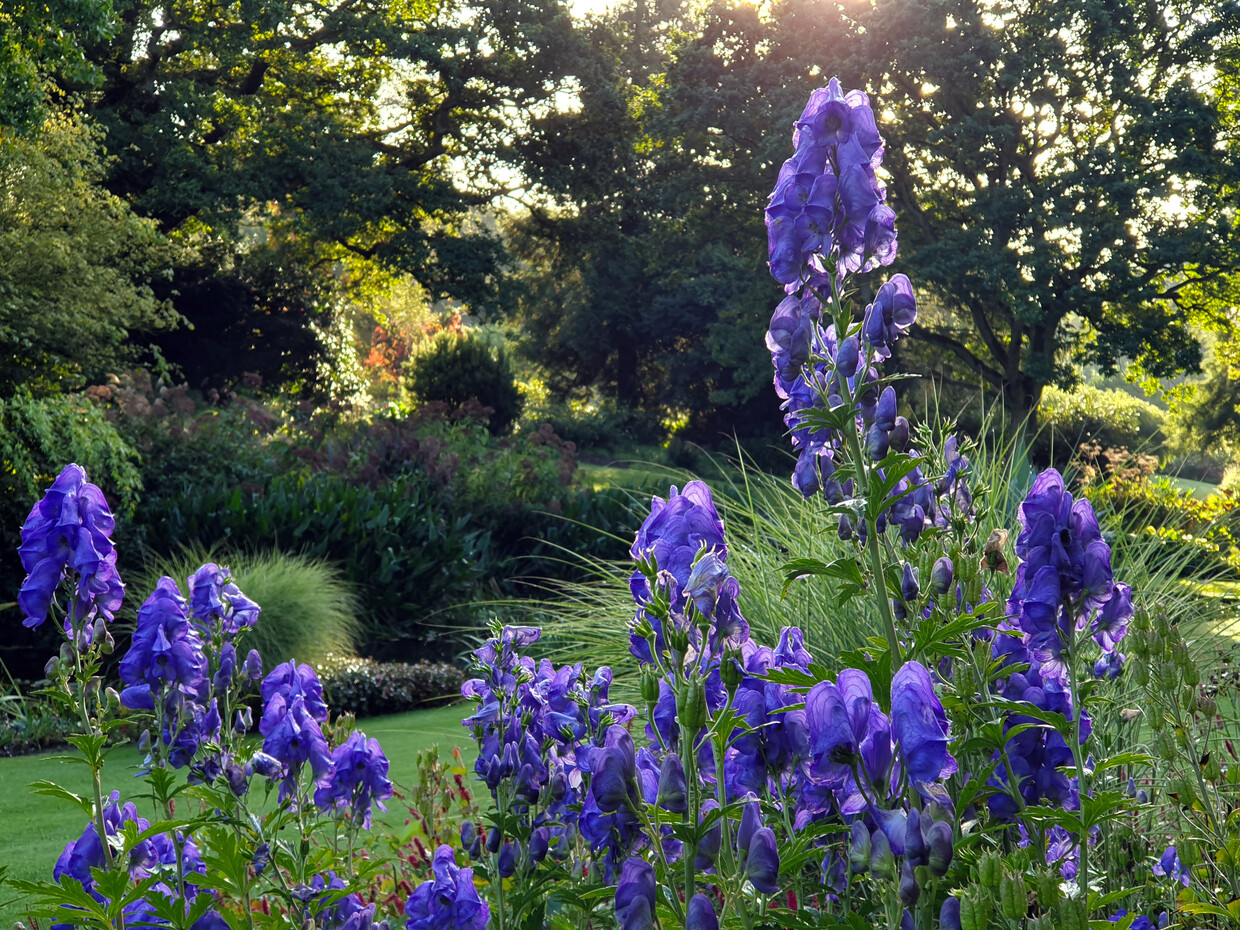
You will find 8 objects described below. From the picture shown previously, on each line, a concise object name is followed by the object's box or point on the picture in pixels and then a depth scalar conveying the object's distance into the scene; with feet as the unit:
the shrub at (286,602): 25.82
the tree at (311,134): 63.21
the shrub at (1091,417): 70.49
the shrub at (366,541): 31.53
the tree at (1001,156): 61.46
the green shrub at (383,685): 25.64
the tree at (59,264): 37.60
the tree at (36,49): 38.40
